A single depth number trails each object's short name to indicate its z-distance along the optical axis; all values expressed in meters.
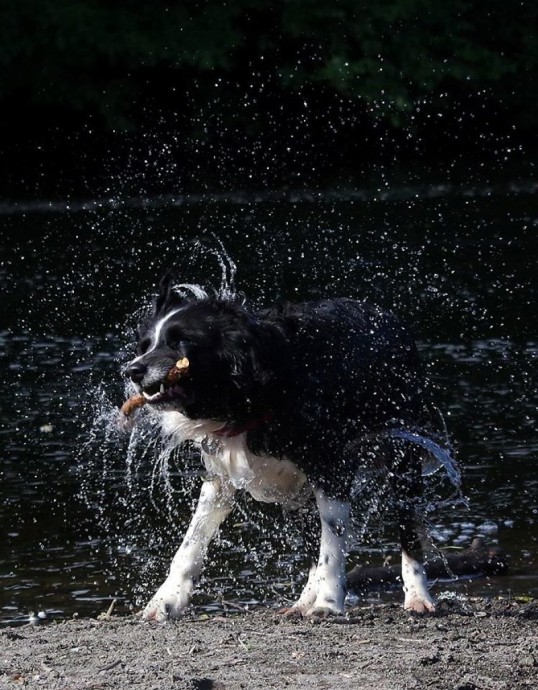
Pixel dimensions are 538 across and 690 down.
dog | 9.98
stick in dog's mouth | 9.79
